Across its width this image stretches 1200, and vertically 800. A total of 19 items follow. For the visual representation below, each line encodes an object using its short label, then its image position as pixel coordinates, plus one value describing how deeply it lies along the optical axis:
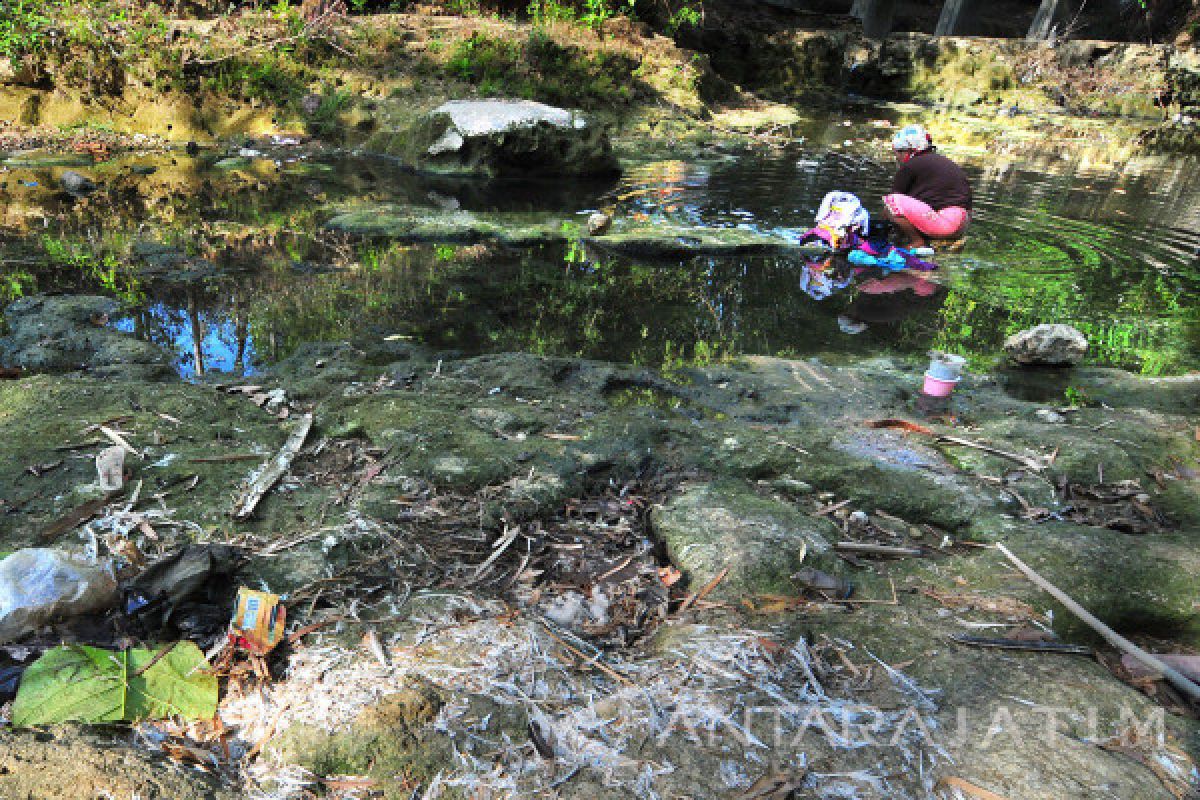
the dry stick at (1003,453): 2.98
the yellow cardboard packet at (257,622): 1.80
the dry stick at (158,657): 1.71
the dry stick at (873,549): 2.41
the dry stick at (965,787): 1.51
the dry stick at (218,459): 2.58
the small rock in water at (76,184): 8.01
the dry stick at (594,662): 1.82
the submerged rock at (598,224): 7.12
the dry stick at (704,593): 2.13
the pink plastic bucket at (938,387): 3.94
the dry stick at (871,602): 2.14
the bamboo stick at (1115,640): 1.88
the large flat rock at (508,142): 9.90
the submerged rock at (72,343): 3.91
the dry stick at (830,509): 2.65
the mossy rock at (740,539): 2.20
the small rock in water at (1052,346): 4.53
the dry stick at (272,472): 2.35
